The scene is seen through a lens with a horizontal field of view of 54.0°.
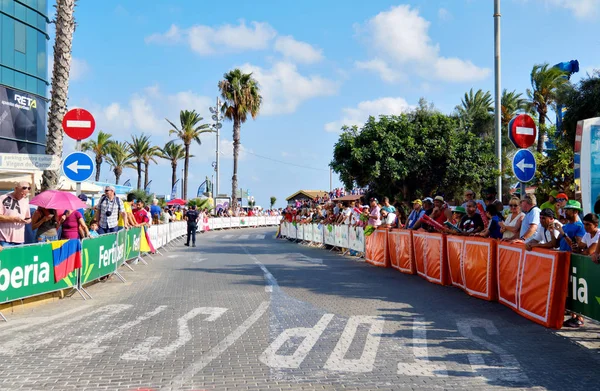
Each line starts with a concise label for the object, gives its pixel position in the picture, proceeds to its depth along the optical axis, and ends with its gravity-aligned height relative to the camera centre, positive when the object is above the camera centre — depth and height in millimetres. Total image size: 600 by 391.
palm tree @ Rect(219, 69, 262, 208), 48688 +8928
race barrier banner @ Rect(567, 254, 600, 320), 6945 -947
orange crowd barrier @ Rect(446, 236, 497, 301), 9789 -1018
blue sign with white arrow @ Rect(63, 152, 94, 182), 11531 +705
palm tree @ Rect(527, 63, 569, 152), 35281 +7431
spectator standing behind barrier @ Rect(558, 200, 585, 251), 8016 -291
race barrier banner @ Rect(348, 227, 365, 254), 18805 -1071
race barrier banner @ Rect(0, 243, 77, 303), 8352 -1063
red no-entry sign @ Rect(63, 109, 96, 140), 11648 +1570
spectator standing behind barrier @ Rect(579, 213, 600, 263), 7500 -295
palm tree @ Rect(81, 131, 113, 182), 61062 +5886
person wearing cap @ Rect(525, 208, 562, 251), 8234 -337
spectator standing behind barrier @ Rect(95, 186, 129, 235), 13578 -213
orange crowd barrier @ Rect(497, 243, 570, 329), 7566 -1018
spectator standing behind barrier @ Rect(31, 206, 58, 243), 10955 -417
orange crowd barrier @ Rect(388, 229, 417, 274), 14055 -1092
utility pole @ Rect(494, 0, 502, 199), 15359 +3233
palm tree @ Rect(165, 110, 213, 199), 58219 +7439
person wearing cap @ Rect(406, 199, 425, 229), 14540 -177
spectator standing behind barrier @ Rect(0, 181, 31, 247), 9695 -211
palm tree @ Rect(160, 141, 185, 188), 67438 +5835
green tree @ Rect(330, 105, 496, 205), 24828 +2227
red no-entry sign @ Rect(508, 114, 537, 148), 11523 +1554
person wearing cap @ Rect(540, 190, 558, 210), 11673 +130
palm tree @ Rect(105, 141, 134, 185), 65481 +5083
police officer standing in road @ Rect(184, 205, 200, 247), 25223 -740
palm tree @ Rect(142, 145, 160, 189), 66938 +5526
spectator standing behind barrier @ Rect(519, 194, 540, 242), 9336 -176
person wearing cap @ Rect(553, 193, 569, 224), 10585 +96
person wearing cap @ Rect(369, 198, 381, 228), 17953 -249
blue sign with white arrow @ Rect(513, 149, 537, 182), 11078 +848
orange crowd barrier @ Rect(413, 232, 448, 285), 12008 -1050
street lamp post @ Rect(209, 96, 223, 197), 47938 +7157
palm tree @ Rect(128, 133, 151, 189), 66000 +6206
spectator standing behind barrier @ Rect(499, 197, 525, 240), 10023 -208
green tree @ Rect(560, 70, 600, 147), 16906 +3184
